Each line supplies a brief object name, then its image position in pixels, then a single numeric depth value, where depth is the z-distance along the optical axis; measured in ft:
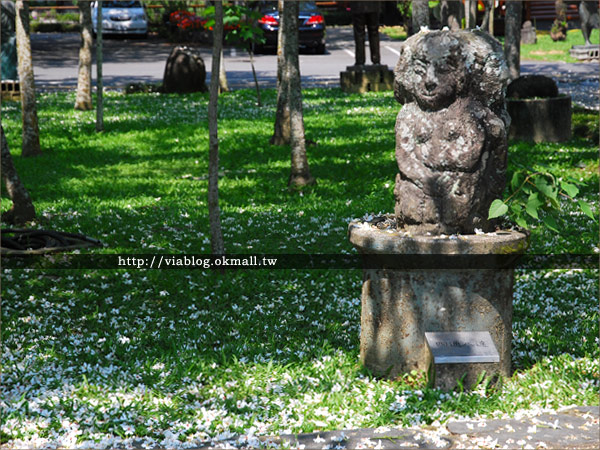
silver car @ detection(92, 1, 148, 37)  115.22
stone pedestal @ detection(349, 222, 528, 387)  17.21
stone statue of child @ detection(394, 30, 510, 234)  17.48
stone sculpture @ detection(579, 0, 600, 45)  85.87
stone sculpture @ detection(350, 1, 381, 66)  66.44
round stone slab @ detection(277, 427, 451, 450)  14.93
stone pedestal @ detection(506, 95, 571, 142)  44.68
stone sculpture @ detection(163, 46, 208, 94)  67.46
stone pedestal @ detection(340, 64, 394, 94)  67.56
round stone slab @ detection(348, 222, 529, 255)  17.04
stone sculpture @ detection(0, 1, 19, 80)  59.62
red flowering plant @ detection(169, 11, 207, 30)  82.85
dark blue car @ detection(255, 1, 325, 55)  89.15
